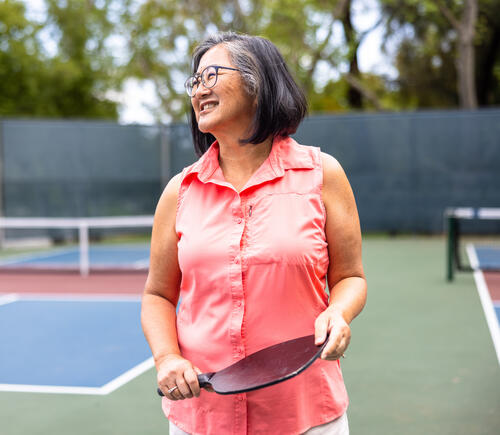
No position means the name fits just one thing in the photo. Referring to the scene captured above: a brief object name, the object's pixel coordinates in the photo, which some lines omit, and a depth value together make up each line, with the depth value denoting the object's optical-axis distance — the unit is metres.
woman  1.50
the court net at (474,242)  8.60
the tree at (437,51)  20.34
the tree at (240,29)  18.95
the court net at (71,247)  10.80
